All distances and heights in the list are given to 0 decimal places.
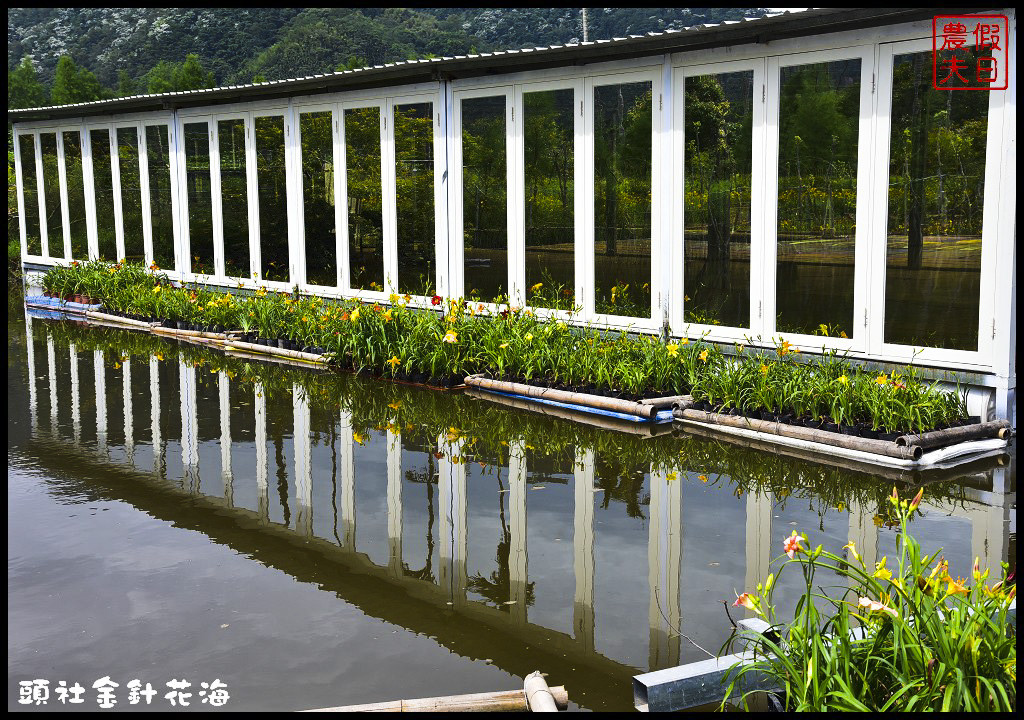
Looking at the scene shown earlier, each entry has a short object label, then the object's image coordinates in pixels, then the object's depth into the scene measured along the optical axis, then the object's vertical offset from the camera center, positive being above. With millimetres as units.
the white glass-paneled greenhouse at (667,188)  8406 +606
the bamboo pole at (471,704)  3746 -1564
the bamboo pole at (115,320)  15241 -912
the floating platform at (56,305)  17070 -770
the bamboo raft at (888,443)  7453 -1404
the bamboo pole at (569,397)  8953 -1276
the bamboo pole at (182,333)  13883 -1015
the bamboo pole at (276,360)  12125 -1216
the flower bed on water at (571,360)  8086 -1001
